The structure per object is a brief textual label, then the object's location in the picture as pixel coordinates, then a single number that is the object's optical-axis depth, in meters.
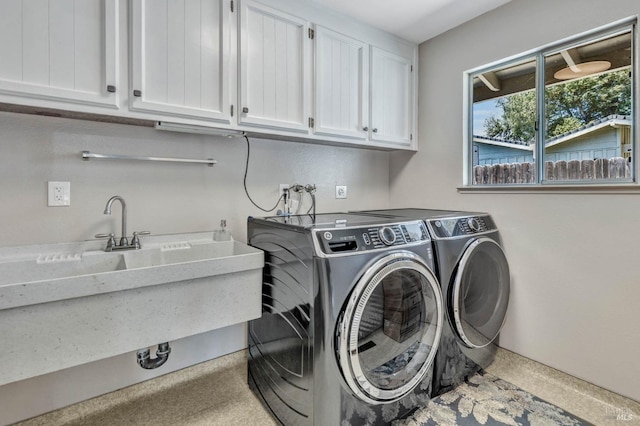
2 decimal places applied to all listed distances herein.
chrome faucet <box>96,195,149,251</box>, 1.60
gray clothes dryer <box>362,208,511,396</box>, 1.73
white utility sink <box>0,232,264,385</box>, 1.05
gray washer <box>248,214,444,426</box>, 1.31
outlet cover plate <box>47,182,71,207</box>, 1.54
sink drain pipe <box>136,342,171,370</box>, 1.57
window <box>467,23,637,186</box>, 1.73
